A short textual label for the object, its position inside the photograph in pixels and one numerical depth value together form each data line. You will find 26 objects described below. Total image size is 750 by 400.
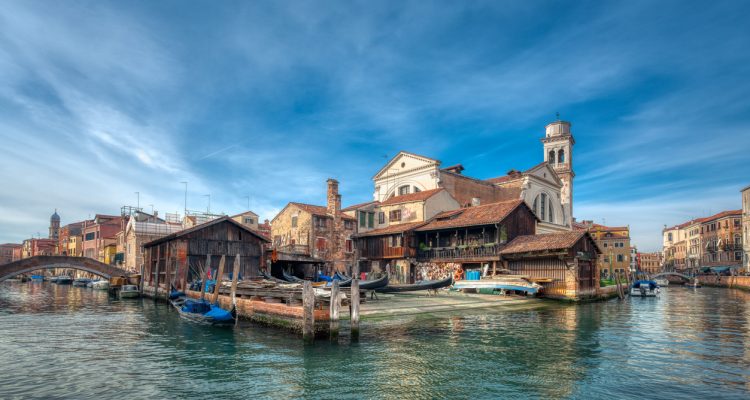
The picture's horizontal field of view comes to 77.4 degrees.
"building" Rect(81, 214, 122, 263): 71.88
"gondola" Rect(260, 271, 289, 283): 31.95
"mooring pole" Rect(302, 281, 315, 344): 15.71
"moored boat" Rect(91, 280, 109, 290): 53.56
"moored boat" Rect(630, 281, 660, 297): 40.97
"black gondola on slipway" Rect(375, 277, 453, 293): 29.67
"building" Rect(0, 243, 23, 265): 121.00
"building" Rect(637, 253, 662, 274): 135.88
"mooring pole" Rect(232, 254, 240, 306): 20.09
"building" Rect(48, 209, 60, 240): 130.23
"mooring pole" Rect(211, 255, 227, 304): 21.35
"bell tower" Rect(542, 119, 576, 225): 64.50
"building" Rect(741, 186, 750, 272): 64.81
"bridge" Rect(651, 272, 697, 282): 70.98
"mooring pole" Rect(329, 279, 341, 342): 15.78
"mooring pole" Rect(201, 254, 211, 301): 23.27
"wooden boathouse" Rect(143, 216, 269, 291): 31.72
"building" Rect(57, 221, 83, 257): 85.81
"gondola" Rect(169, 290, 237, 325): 19.09
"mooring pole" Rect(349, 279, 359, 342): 16.12
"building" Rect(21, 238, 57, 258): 101.69
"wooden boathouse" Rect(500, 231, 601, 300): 30.55
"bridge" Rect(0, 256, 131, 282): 40.16
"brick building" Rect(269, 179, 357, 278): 46.09
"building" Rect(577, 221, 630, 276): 75.44
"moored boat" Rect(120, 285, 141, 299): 38.41
